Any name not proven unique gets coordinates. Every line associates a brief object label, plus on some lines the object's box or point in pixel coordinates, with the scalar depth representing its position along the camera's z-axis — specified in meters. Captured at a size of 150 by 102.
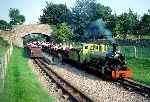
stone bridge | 70.25
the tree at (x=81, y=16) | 68.75
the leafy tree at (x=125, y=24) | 69.62
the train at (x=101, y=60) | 19.08
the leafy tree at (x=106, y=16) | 72.03
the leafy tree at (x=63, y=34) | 65.49
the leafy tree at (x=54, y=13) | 101.34
